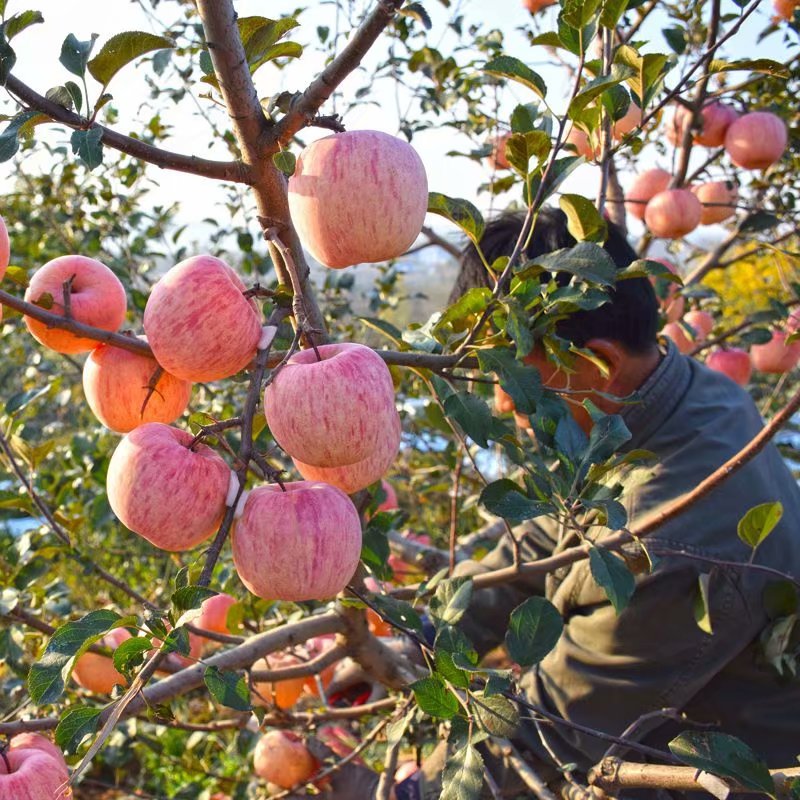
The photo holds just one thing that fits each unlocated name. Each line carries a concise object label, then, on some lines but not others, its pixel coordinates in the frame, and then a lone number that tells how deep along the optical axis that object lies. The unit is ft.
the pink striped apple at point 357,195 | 2.65
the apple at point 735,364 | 7.76
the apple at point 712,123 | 7.47
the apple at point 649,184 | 7.73
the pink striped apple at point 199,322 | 2.56
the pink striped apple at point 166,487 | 2.46
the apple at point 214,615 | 5.23
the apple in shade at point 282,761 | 5.08
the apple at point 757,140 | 6.94
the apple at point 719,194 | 8.16
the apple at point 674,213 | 6.61
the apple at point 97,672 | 4.46
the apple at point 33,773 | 2.45
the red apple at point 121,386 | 2.88
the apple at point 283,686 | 5.35
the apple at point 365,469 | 2.65
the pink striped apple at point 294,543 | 2.47
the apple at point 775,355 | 7.73
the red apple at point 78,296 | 2.91
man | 4.19
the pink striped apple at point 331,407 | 2.40
